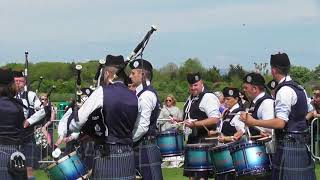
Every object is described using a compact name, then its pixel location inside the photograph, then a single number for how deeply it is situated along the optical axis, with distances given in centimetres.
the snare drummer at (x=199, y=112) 805
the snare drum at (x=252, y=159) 648
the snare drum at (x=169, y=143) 817
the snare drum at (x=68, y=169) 656
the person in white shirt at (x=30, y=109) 834
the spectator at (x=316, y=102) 1228
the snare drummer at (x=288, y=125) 625
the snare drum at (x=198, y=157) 805
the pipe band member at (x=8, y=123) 630
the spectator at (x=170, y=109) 1345
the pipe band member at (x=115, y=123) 566
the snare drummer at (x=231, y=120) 763
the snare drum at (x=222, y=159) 703
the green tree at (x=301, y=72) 4008
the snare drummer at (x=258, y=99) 680
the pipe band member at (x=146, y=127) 702
